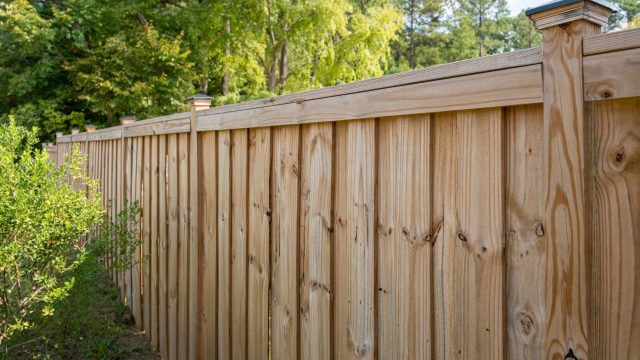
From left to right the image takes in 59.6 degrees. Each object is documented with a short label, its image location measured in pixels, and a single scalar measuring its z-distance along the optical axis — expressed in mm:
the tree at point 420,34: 31453
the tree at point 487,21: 34594
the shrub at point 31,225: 2877
